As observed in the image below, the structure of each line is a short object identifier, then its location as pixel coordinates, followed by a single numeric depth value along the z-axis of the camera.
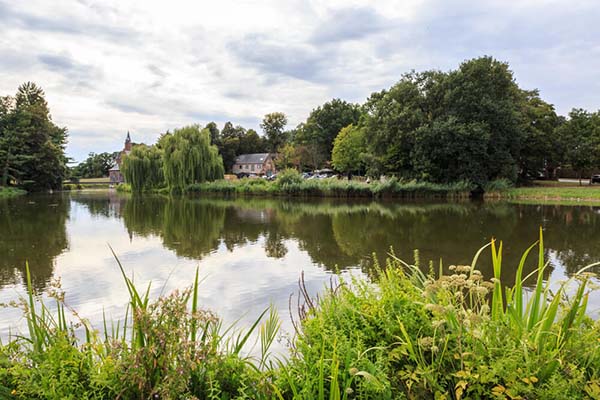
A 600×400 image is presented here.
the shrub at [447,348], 1.89
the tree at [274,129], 83.44
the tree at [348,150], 44.97
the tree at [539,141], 34.03
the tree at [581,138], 31.72
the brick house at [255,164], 74.12
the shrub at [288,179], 31.78
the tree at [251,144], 81.12
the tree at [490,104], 28.38
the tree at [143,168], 36.84
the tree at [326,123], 57.03
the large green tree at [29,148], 38.81
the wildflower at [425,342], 2.00
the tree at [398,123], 29.55
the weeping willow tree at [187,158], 33.03
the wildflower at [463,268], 2.45
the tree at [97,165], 88.81
